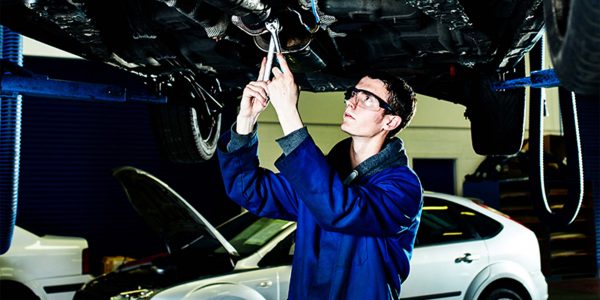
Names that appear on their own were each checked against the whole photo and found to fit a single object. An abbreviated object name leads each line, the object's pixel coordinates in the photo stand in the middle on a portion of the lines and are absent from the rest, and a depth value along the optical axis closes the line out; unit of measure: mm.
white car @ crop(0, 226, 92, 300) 4473
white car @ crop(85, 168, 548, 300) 3787
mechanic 1596
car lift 2171
